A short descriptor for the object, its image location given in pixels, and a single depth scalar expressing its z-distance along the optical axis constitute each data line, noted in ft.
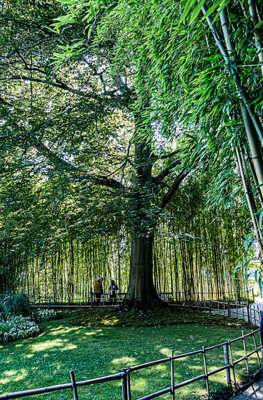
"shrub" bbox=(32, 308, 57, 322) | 21.12
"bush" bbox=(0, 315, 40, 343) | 16.14
